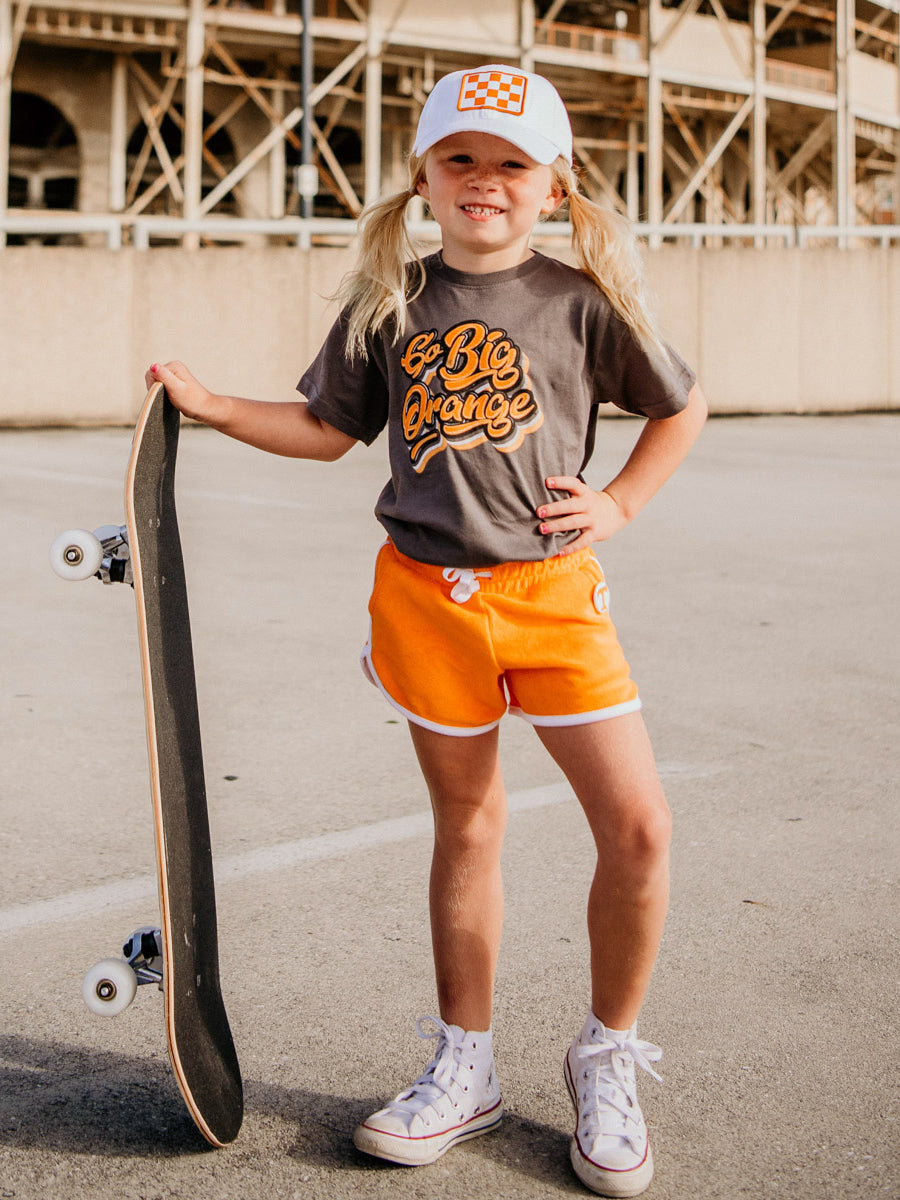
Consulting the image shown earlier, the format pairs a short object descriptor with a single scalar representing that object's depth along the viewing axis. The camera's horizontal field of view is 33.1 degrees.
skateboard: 2.21
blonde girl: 2.28
